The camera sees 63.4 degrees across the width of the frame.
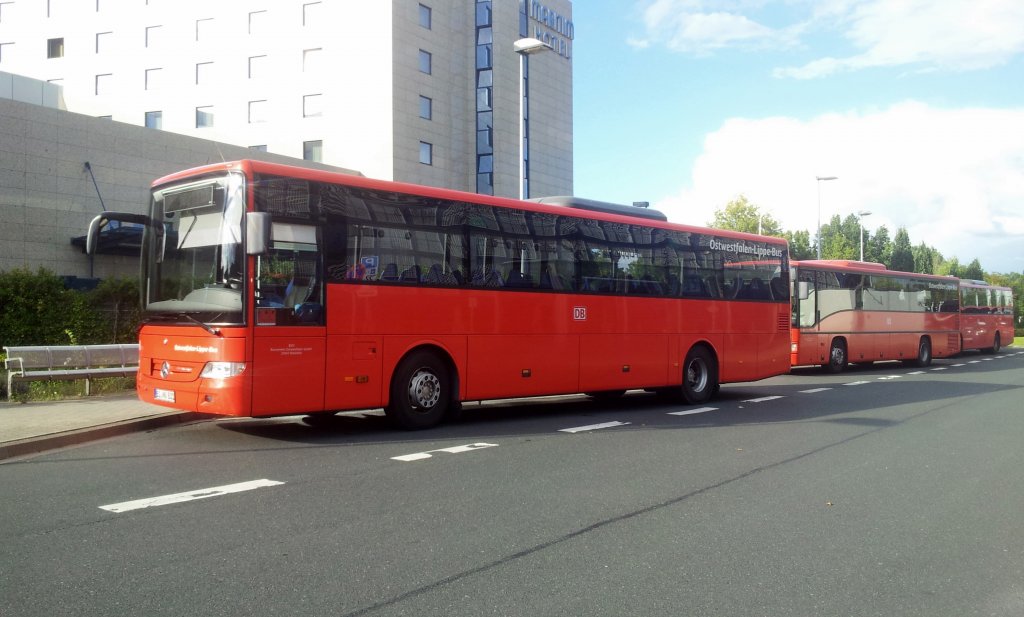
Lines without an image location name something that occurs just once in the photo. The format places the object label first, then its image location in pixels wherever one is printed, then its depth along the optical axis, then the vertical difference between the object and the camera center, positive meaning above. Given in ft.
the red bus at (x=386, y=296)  30.01 +0.86
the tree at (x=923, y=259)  375.25 +27.16
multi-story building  140.15 +43.67
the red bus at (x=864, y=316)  75.25 +0.08
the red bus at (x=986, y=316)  112.06 +0.11
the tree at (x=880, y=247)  361.71 +31.47
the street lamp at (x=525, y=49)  66.49 +21.81
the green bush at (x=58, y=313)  57.26 +0.23
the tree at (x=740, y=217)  202.80 +24.71
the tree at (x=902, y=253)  374.43 +28.99
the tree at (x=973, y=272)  384.06 +21.31
